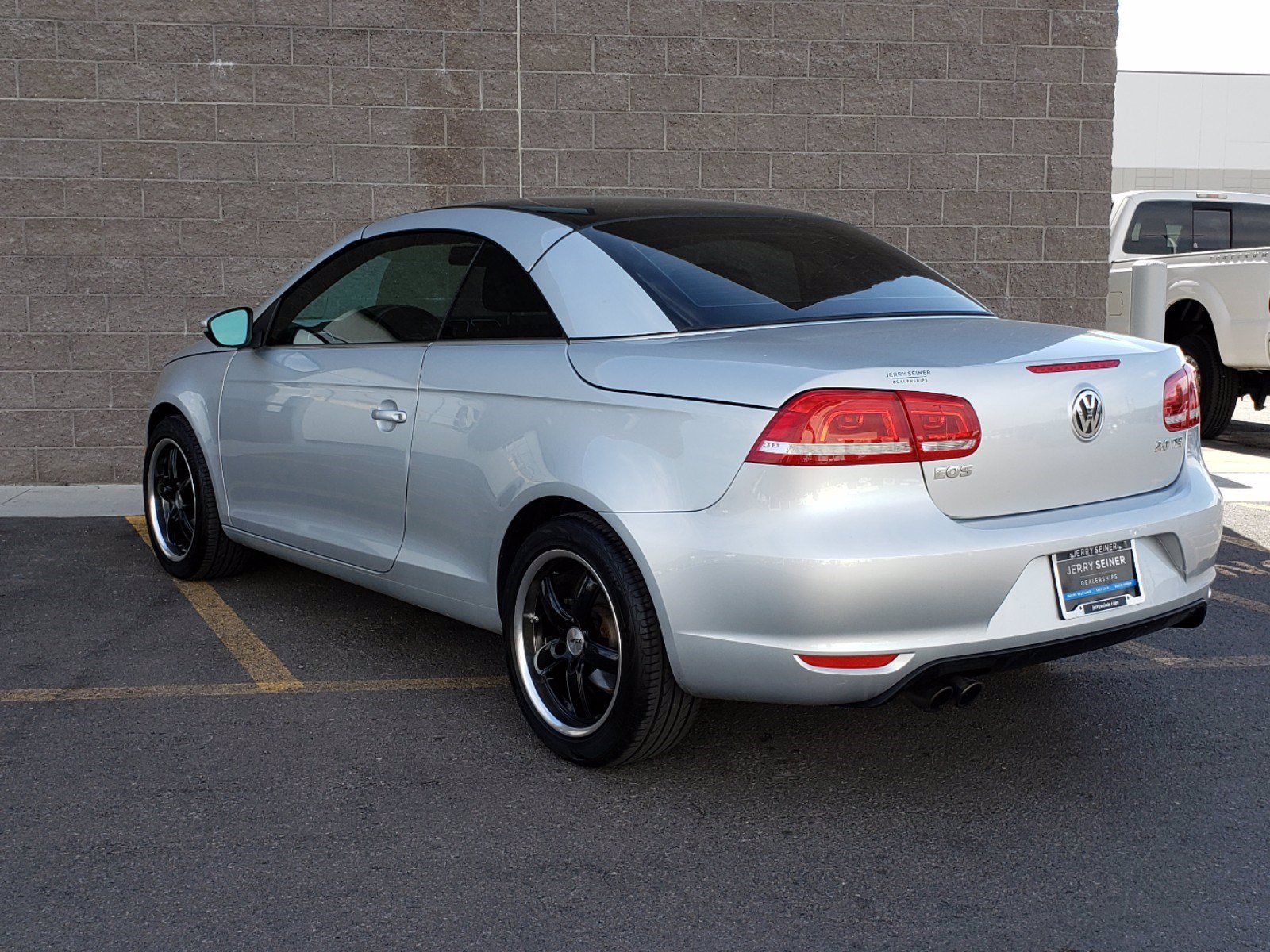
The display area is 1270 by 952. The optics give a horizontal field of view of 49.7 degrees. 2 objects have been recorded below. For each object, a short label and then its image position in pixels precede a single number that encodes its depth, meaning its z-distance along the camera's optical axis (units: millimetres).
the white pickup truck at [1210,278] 10367
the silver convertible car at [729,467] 3170
